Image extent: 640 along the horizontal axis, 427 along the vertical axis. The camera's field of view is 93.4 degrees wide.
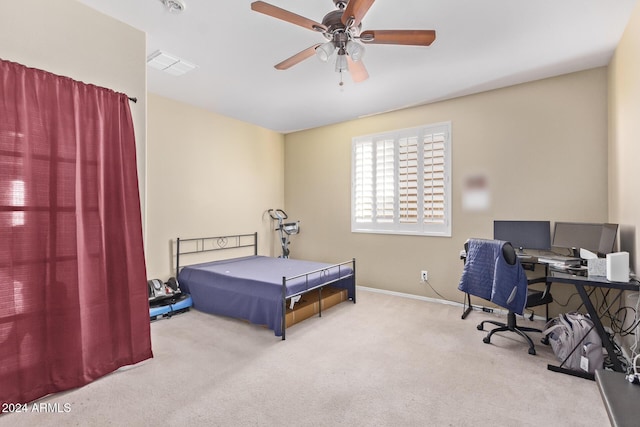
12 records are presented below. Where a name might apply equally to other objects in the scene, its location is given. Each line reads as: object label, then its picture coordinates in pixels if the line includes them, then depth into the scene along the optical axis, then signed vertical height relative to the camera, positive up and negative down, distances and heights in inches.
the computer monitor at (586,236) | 108.1 -10.3
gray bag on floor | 93.0 -42.9
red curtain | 76.2 -6.9
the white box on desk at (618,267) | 87.4 -16.6
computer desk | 86.0 -23.7
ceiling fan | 74.1 +47.8
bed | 124.5 -32.0
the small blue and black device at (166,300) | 141.2 -42.9
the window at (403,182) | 165.9 +17.4
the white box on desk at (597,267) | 92.6 -17.6
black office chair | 108.5 -33.8
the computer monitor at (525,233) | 132.5 -10.5
